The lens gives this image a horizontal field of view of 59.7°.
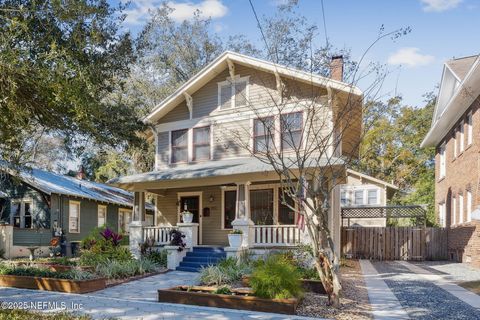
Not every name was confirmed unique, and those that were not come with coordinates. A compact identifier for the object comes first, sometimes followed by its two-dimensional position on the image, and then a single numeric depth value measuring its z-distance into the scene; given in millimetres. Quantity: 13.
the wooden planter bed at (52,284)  9570
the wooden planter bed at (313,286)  9102
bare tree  7875
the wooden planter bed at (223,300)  7340
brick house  14016
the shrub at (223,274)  9875
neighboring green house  19234
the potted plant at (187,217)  14242
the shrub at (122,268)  11469
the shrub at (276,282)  7617
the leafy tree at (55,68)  6324
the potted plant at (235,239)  13000
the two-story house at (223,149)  13797
